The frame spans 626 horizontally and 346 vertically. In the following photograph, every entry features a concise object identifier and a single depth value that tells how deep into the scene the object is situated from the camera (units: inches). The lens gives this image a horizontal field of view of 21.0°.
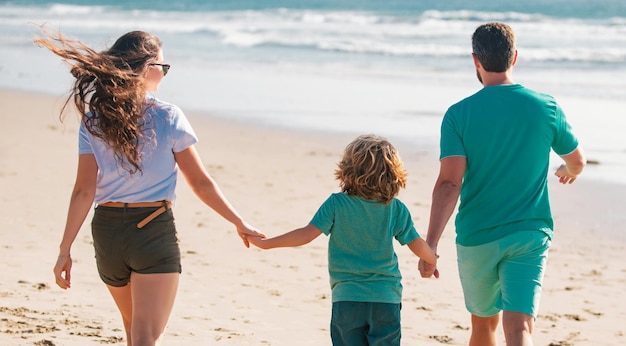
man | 270.7
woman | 263.9
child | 270.7
